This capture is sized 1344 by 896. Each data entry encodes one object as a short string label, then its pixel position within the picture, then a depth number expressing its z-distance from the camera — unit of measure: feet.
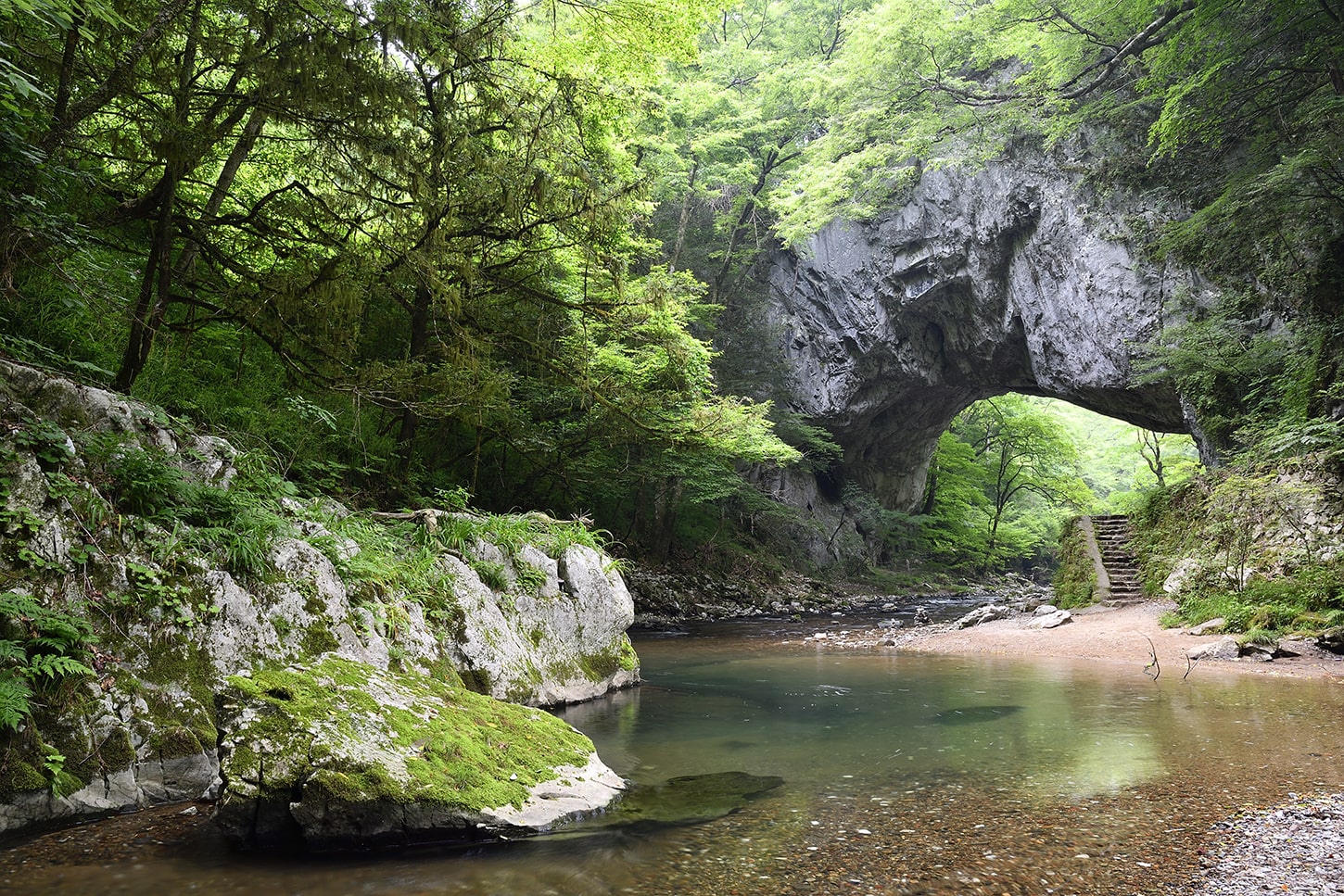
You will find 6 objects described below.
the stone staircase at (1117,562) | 43.24
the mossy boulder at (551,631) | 20.52
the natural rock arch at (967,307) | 59.88
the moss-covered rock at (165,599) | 10.86
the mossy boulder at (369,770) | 10.21
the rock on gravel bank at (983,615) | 44.50
